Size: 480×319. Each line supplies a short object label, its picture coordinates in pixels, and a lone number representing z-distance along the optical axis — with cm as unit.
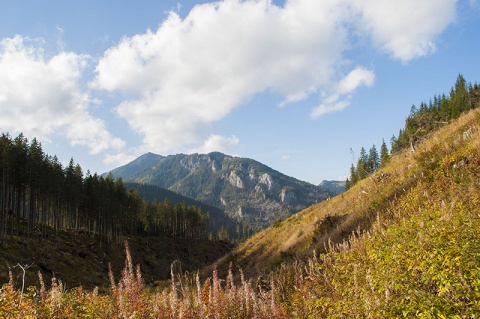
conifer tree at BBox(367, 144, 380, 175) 10823
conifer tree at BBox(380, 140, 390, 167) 10536
